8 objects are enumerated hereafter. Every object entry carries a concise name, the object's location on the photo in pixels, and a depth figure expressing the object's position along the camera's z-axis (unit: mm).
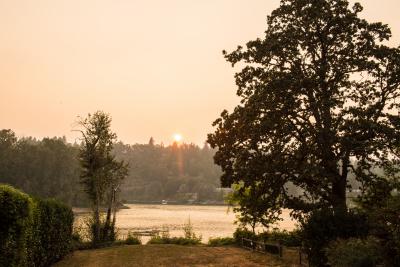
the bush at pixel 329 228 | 19875
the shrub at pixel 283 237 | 34531
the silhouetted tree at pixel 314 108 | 23406
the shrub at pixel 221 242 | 37750
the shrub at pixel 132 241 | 38125
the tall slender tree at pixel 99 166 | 40594
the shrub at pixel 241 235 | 36944
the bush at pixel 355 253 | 15292
